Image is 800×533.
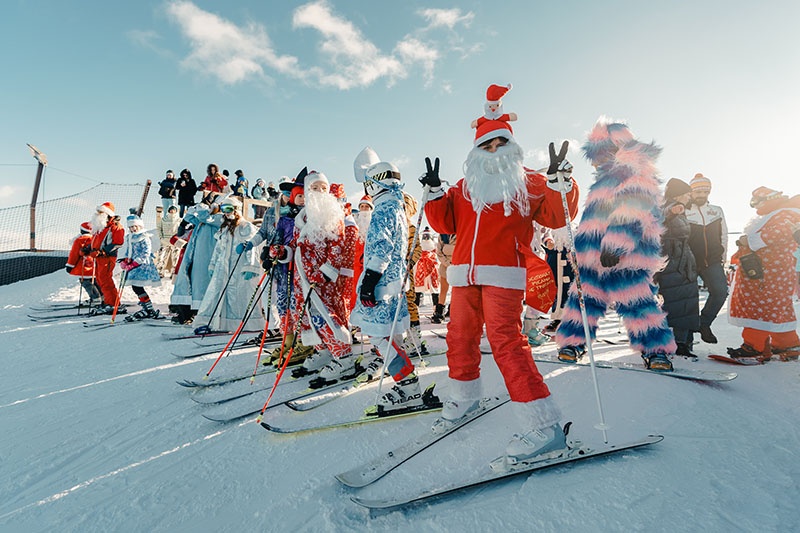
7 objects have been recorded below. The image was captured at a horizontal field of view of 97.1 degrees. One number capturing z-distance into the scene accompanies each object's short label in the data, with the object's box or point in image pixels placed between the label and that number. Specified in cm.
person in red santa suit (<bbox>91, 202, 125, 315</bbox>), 765
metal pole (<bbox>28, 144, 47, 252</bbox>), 1156
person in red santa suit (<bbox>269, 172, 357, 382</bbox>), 352
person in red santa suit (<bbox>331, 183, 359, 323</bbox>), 371
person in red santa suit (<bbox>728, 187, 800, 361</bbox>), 359
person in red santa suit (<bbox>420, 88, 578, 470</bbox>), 184
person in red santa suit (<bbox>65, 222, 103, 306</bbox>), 805
